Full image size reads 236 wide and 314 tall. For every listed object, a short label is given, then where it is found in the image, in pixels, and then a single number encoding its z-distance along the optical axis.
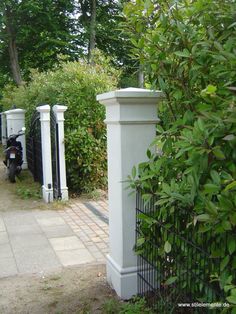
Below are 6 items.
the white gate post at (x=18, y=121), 8.89
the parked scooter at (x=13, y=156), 7.56
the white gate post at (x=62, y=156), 6.24
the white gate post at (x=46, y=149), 6.34
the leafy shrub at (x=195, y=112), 1.76
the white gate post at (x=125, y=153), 2.76
